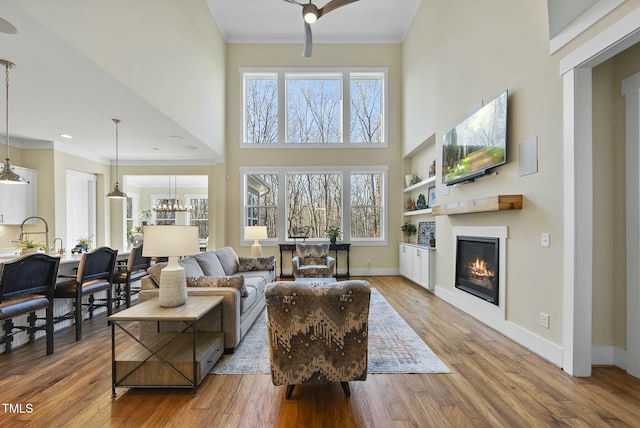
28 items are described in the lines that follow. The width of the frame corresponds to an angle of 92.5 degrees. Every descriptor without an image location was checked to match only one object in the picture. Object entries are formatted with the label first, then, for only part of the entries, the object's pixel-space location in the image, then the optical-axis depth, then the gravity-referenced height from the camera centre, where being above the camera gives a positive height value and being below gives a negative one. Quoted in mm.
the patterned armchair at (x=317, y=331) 1946 -769
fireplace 3545 -683
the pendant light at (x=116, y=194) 5027 +311
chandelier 8711 +166
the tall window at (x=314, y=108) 7328 +2528
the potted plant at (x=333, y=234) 6918 -481
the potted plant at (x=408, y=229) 6660 -357
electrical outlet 2740 -969
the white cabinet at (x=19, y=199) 5102 +236
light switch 2746 -246
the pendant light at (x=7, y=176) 3279 +402
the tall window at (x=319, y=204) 7258 +209
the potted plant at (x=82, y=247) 4605 -522
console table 6836 -788
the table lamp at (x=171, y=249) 2365 -286
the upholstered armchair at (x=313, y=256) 5663 -841
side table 2174 -1078
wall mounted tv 3289 +849
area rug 2557 -1311
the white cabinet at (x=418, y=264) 5242 -979
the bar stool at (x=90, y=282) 3260 -783
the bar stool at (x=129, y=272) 4160 -839
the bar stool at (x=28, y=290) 2572 -695
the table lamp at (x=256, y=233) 5824 -385
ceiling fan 3828 +2574
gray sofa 2787 -816
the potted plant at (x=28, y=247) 3776 -434
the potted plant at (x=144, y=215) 10859 -77
